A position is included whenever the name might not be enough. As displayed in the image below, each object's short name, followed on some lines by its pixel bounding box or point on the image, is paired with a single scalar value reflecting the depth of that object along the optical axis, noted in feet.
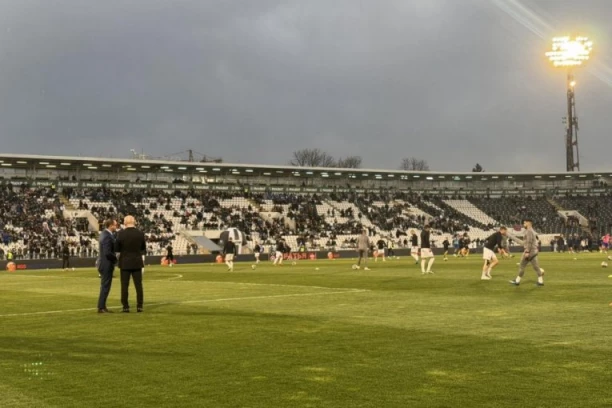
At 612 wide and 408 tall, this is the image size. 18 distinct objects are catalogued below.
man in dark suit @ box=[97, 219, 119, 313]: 57.82
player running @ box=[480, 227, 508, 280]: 91.66
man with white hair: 56.34
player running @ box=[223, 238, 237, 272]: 141.69
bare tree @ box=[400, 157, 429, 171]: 612.37
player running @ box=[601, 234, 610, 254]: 225.35
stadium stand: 238.07
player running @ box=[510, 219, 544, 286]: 76.28
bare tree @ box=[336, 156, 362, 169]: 574.31
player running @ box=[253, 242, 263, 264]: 200.90
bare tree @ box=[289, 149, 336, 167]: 564.71
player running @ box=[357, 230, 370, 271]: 135.44
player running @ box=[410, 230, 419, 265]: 159.63
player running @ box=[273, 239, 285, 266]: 176.24
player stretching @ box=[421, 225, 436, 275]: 109.09
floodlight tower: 330.34
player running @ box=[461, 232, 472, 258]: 225.52
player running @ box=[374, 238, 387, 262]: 202.93
